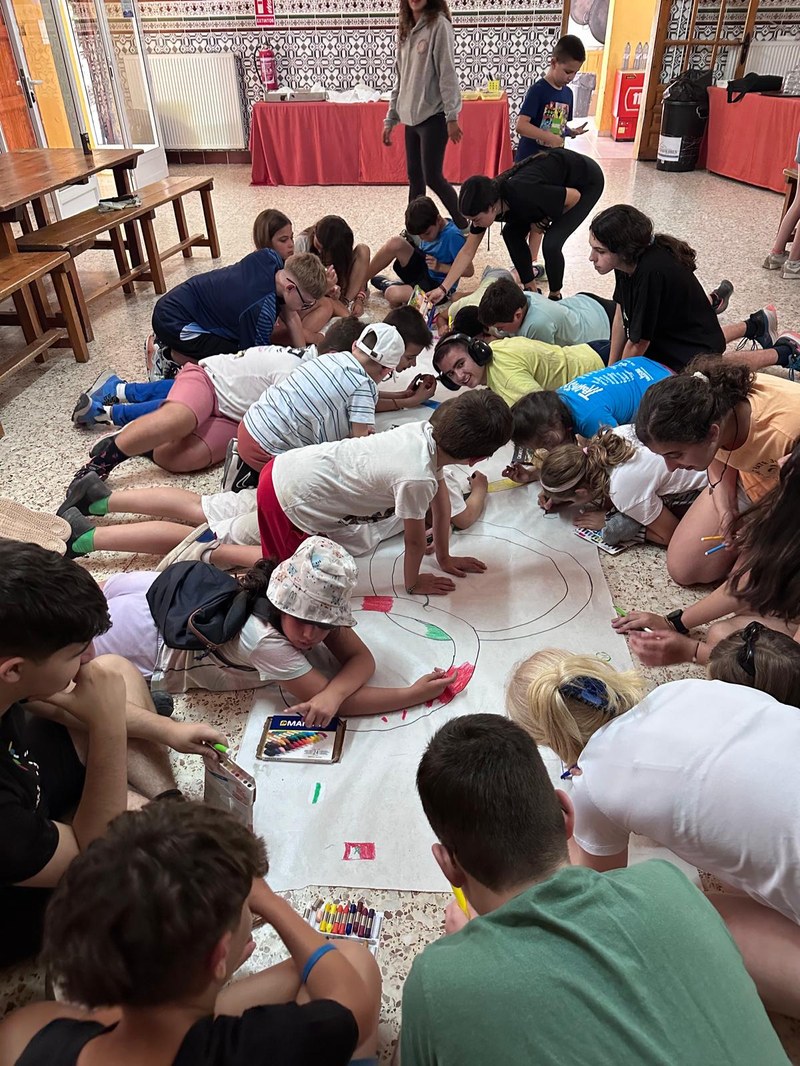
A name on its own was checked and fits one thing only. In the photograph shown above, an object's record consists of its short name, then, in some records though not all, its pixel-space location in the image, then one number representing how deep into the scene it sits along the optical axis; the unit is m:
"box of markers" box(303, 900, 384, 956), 1.30
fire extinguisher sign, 7.07
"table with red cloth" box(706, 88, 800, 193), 5.90
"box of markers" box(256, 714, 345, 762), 1.62
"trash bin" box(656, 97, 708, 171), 6.74
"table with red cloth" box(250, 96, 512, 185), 6.46
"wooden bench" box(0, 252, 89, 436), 3.22
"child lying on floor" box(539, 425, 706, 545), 2.21
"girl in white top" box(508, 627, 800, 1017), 1.01
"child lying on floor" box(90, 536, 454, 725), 1.56
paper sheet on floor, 1.44
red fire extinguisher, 7.21
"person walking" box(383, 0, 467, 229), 4.25
